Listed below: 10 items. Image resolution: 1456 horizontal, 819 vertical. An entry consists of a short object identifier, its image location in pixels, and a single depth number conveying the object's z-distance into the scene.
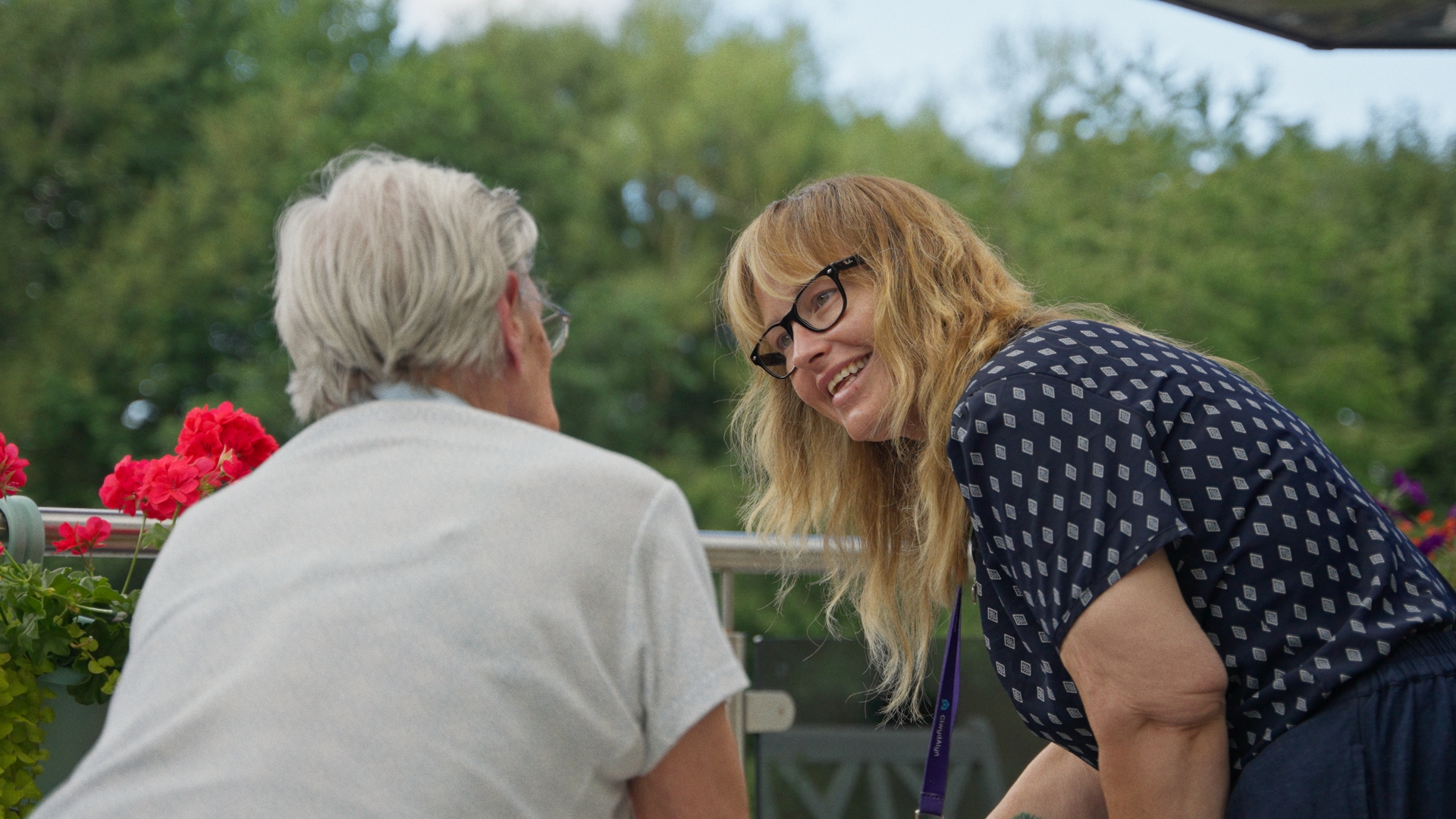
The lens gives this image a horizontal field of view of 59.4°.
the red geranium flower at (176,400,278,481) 2.22
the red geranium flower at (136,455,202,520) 2.14
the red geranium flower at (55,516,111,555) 2.23
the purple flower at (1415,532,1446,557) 3.82
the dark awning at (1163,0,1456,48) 2.87
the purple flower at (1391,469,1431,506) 4.19
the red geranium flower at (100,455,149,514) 2.21
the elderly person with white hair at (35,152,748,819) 1.20
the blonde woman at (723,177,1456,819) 1.49
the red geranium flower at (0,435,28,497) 2.22
